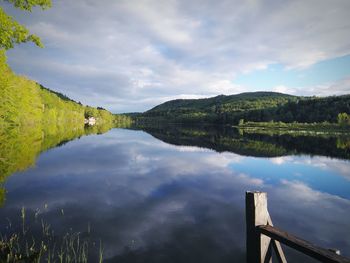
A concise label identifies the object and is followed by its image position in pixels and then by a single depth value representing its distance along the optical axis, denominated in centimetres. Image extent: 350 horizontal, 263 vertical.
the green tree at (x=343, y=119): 13915
